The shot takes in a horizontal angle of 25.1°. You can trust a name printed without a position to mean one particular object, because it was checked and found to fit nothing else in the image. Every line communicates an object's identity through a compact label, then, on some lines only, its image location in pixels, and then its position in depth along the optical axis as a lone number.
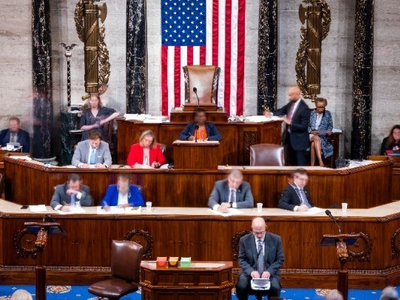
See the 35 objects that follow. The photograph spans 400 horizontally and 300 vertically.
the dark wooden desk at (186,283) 9.50
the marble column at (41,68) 16.55
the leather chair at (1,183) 12.64
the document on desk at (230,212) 11.23
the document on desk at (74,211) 11.29
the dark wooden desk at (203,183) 12.23
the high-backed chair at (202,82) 15.38
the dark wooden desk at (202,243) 11.18
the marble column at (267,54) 16.81
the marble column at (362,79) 16.59
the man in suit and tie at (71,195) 11.57
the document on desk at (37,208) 11.47
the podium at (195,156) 12.19
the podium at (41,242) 9.80
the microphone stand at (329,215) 10.20
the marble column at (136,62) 16.81
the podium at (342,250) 9.60
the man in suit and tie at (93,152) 13.02
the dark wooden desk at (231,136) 14.83
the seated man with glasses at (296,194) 11.54
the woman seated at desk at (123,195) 11.71
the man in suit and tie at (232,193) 11.54
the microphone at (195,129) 13.53
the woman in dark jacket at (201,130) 13.92
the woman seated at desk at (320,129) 15.44
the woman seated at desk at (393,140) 15.99
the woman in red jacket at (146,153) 12.98
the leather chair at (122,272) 9.88
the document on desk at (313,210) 11.30
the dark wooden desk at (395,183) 14.73
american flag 17.12
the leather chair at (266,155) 13.29
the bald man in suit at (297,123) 14.66
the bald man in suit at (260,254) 10.06
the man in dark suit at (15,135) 16.02
